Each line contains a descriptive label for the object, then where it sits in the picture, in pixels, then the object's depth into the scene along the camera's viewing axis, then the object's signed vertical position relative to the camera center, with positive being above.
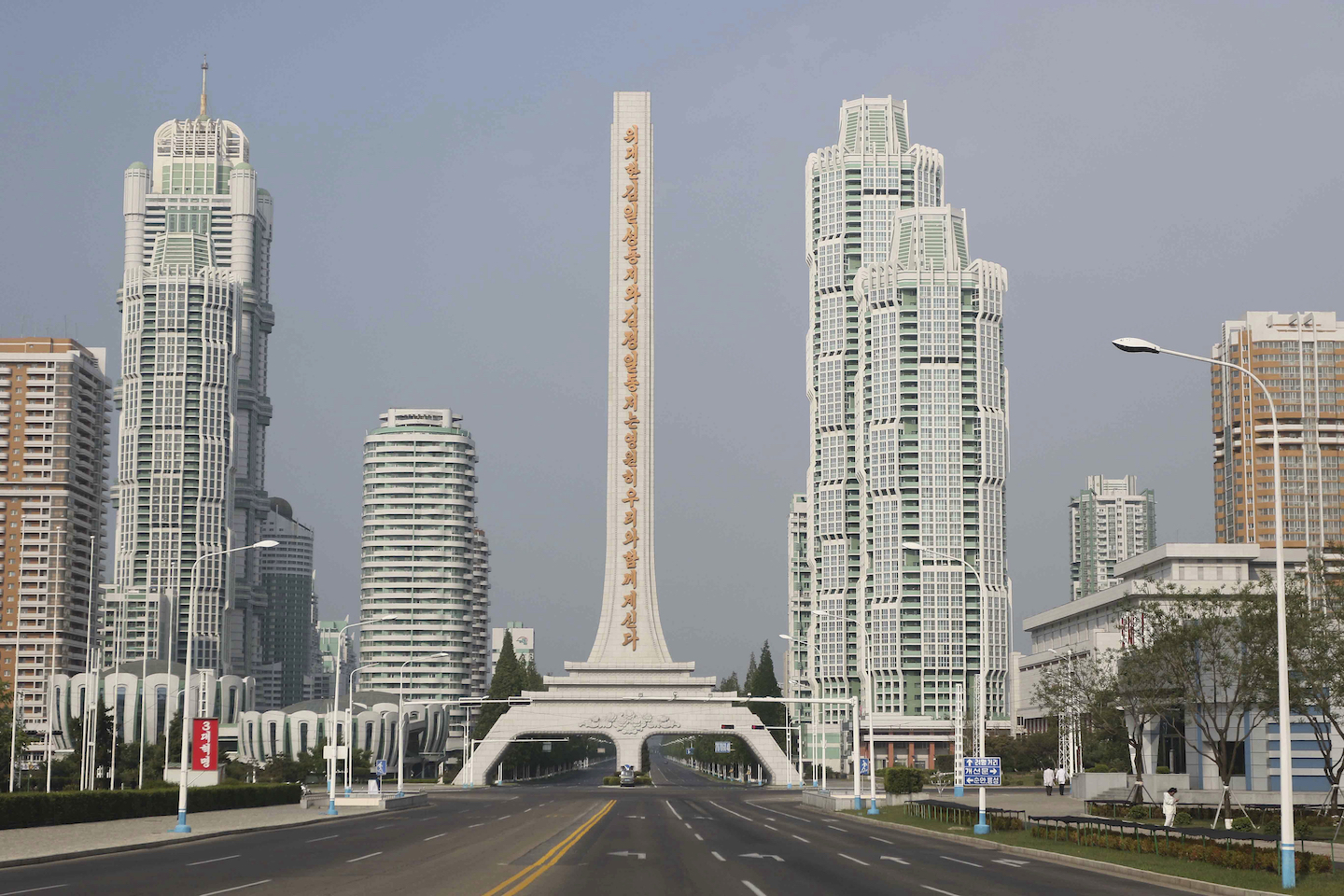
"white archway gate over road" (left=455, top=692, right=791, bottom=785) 176.50 -15.15
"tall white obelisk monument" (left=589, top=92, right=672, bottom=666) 173.50 +18.18
